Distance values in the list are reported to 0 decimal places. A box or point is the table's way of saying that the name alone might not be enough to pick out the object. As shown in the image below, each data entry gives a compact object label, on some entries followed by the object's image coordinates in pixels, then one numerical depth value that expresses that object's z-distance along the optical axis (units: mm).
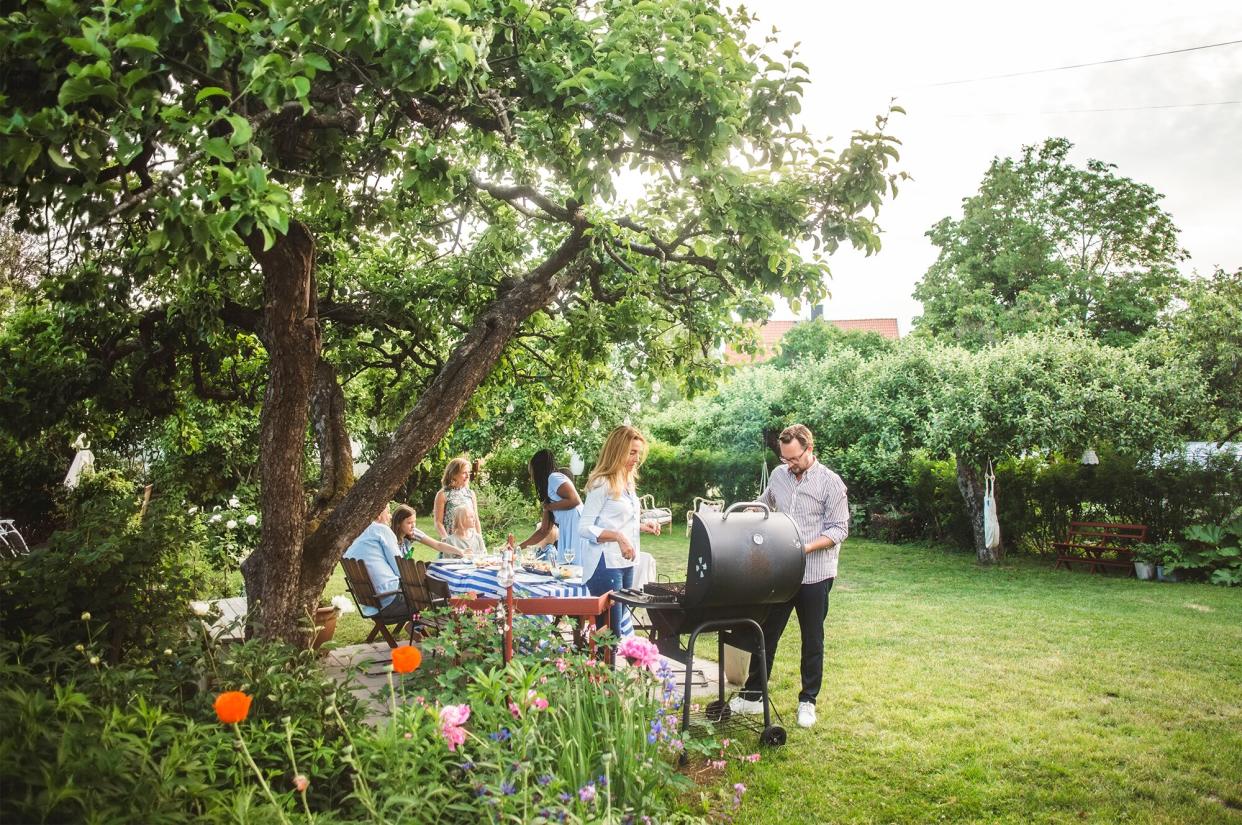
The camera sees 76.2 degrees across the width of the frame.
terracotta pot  6109
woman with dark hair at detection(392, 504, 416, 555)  8016
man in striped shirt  4934
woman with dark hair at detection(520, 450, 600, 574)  7123
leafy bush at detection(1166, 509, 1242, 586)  11484
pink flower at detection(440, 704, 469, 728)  2365
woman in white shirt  5418
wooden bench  12656
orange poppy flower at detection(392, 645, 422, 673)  2404
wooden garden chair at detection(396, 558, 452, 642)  5930
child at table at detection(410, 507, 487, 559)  7426
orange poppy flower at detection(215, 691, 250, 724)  1915
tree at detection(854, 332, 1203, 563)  12375
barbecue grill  4203
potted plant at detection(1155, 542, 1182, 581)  11797
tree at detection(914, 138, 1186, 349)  25788
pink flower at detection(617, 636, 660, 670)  3443
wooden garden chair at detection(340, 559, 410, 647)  6441
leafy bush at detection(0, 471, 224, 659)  3432
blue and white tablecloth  5211
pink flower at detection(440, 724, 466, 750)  2342
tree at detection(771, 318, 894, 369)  36656
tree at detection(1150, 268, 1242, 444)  13273
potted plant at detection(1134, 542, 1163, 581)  12062
